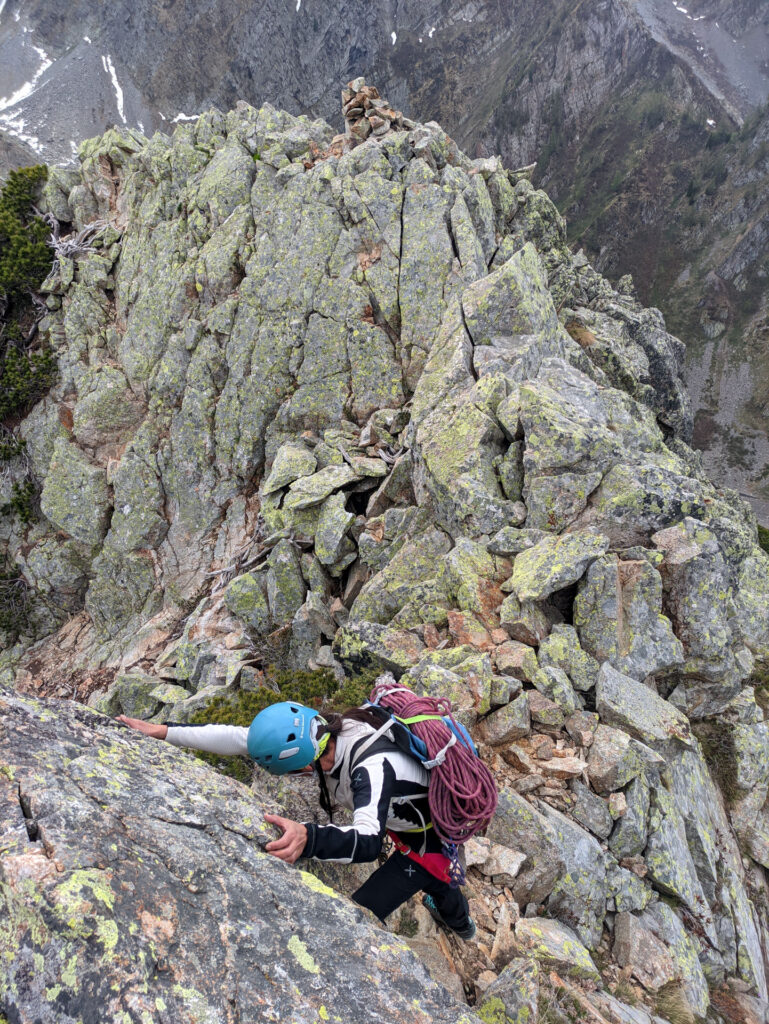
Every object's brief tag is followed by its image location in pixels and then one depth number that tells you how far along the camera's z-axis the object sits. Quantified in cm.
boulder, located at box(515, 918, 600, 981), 653
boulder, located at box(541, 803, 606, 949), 761
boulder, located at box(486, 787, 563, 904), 749
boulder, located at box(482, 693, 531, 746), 912
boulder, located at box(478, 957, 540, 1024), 562
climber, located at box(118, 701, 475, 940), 468
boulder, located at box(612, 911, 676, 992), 732
